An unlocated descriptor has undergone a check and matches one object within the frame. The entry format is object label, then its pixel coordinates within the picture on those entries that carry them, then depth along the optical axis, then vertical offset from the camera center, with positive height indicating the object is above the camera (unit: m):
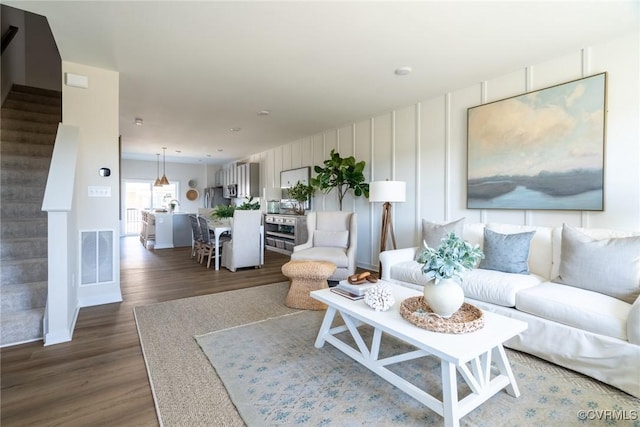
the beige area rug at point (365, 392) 1.56 -1.07
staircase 2.48 -0.01
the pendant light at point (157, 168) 10.45 +1.46
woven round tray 1.58 -0.60
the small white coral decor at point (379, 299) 1.92 -0.57
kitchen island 7.30 -0.46
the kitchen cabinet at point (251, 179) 8.60 +0.90
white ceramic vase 1.67 -0.48
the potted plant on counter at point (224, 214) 5.57 -0.07
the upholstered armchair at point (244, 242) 4.91 -0.53
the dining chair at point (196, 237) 5.79 -0.53
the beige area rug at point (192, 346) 1.62 -1.06
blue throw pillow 2.72 -0.39
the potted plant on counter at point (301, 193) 6.29 +0.37
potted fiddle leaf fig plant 4.92 +0.59
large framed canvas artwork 2.71 +0.62
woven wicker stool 3.16 -0.74
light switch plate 3.26 +0.21
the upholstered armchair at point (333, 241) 3.89 -0.44
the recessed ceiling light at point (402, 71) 3.19 +1.50
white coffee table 1.43 -0.78
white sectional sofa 1.80 -0.62
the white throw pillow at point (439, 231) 3.23 -0.22
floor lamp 3.82 +0.25
